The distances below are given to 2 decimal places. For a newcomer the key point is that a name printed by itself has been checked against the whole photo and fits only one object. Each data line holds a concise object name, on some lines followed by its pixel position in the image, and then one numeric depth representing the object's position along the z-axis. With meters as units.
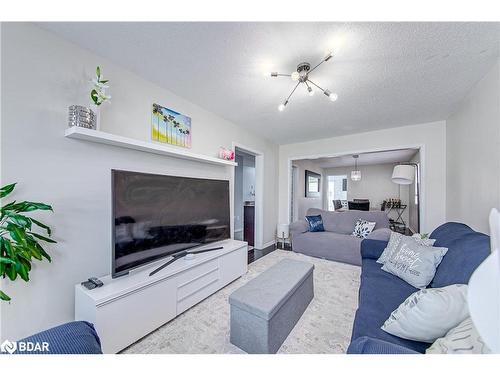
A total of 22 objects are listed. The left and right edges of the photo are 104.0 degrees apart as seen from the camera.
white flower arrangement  1.57
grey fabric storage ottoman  1.37
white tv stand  1.36
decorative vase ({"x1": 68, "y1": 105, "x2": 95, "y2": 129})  1.50
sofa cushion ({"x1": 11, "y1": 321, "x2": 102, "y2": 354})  0.74
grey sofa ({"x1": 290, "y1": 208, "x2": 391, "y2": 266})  3.23
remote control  1.47
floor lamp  3.78
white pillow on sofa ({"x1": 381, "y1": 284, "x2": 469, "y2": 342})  0.87
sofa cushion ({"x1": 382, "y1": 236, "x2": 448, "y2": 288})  1.55
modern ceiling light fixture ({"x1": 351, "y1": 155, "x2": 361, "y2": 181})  6.45
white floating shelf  1.49
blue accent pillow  3.90
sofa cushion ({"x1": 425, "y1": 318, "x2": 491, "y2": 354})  0.68
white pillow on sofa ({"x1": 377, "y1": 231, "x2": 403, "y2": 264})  1.95
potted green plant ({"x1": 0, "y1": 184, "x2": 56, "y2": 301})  1.06
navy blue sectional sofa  0.84
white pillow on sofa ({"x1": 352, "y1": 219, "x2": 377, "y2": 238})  3.45
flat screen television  1.58
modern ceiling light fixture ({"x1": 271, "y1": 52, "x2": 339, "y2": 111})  1.71
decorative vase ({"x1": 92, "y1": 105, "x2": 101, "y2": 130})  1.60
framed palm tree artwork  2.19
